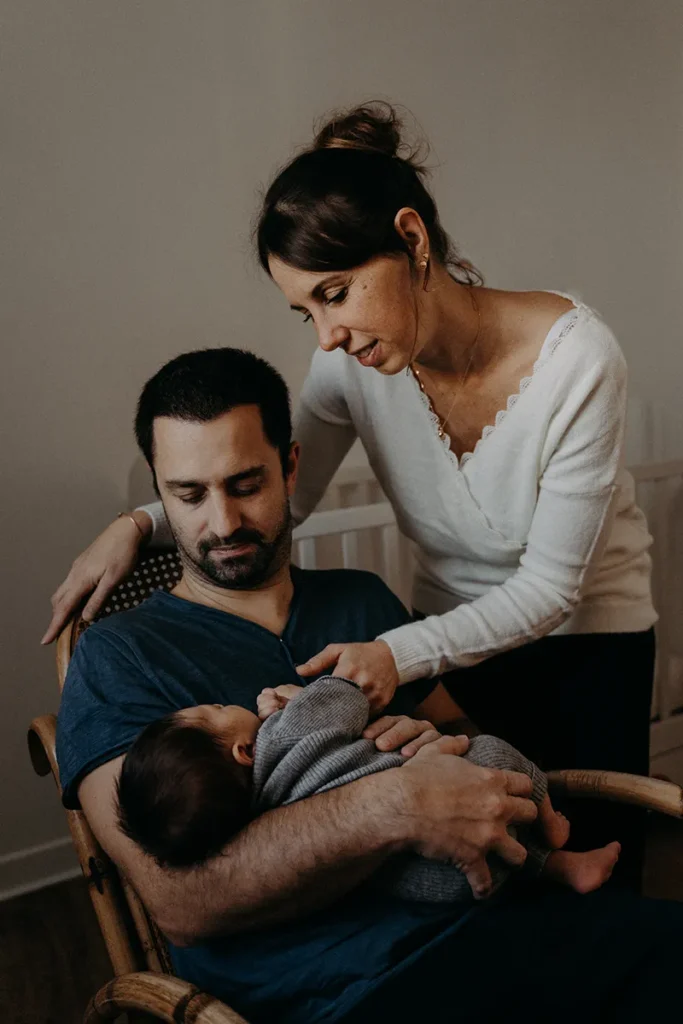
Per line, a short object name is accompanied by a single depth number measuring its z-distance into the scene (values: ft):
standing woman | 4.36
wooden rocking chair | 3.55
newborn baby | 3.51
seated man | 3.66
